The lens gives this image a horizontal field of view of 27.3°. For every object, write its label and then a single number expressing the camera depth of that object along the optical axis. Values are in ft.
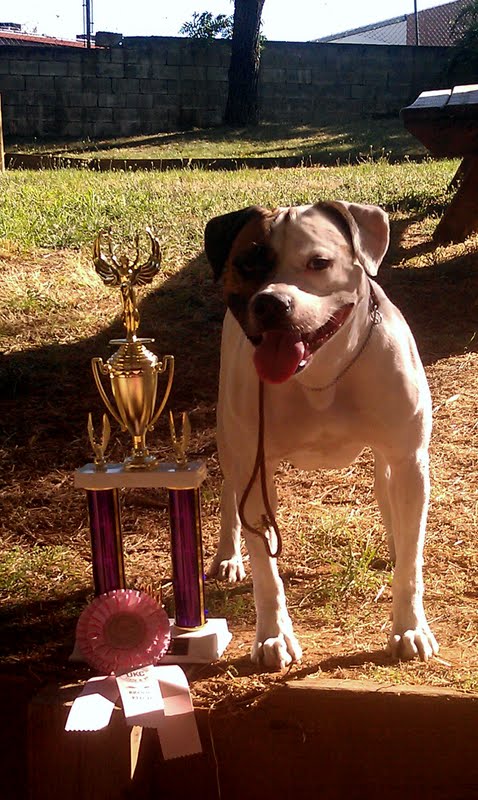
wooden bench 16.83
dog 6.82
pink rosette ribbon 7.28
